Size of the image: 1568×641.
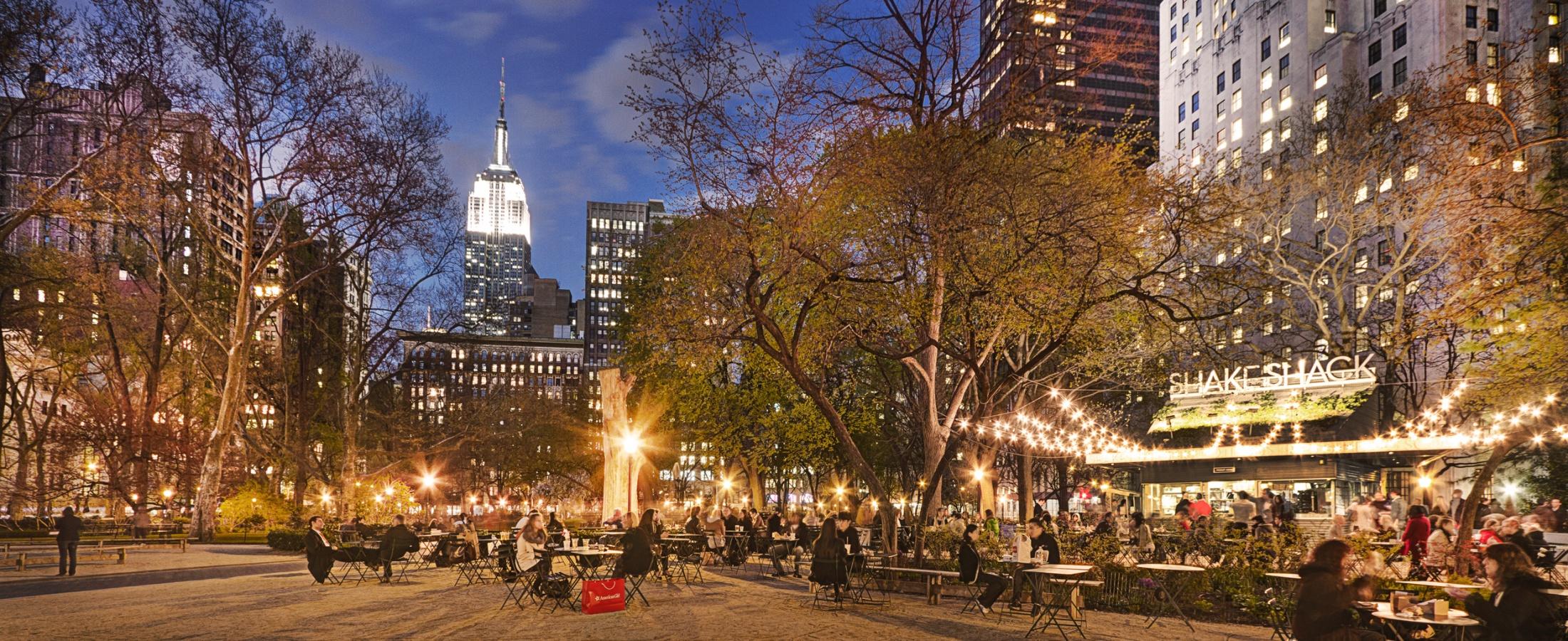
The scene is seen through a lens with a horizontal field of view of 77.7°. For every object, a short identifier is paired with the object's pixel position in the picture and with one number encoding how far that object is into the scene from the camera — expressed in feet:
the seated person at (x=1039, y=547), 45.39
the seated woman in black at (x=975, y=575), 44.83
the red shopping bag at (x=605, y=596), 44.37
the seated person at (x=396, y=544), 59.00
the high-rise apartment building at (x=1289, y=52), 176.65
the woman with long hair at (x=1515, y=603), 23.47
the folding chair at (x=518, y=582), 47.57
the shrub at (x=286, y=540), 91.30
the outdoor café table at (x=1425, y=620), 26.35
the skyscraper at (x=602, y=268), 490.90
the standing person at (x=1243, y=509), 73.16
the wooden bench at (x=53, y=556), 67.92
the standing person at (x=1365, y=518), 64.23
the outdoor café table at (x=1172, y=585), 43.62
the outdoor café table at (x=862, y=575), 49.06
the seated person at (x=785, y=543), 67.72
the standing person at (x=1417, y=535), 53.93
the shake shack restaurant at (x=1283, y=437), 102.89
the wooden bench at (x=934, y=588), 49.79
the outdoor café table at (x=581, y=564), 45.88
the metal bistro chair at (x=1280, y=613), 34.99
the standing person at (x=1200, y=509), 83.82
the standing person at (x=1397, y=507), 76.55
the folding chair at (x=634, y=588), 47.94
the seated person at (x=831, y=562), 47.06
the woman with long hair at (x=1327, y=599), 23.36
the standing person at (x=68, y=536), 63.57
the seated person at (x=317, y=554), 55.93
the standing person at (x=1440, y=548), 51.08
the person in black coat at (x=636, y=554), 46.50
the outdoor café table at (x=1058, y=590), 38.68
